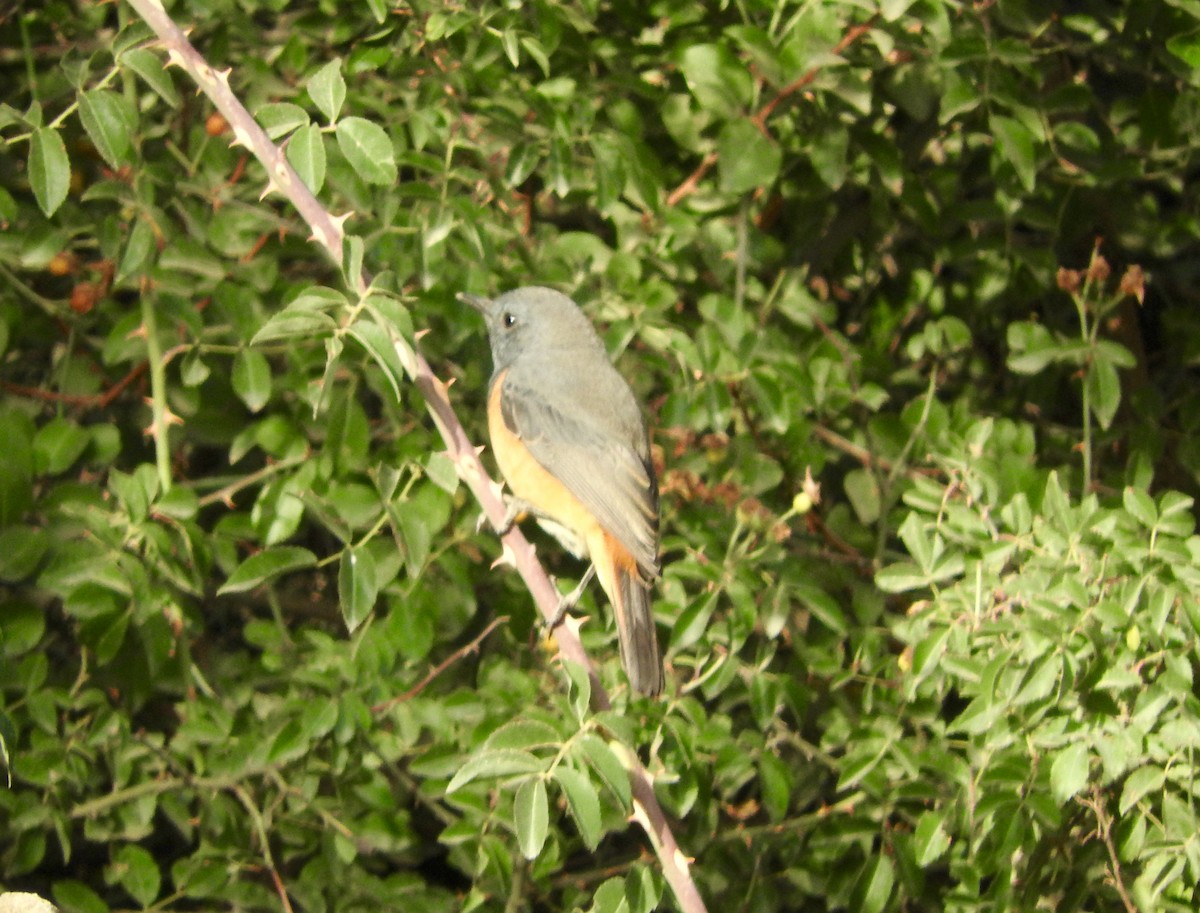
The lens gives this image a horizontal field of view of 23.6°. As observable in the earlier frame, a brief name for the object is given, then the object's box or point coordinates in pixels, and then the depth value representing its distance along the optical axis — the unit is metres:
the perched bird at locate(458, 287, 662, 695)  7.05
